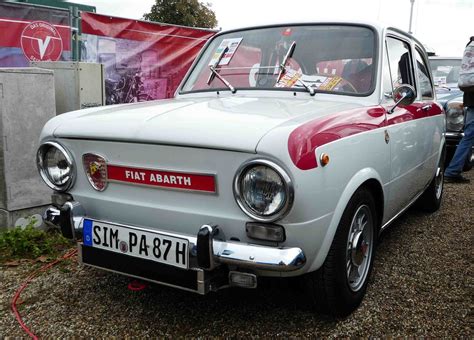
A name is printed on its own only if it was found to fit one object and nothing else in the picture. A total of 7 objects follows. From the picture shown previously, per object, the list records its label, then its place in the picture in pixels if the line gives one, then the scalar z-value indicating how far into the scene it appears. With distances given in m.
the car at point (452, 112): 6.38
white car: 1.96
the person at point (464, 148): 5.86
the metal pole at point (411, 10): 19.27
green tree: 27.19
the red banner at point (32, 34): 5.77
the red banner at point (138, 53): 6.44
